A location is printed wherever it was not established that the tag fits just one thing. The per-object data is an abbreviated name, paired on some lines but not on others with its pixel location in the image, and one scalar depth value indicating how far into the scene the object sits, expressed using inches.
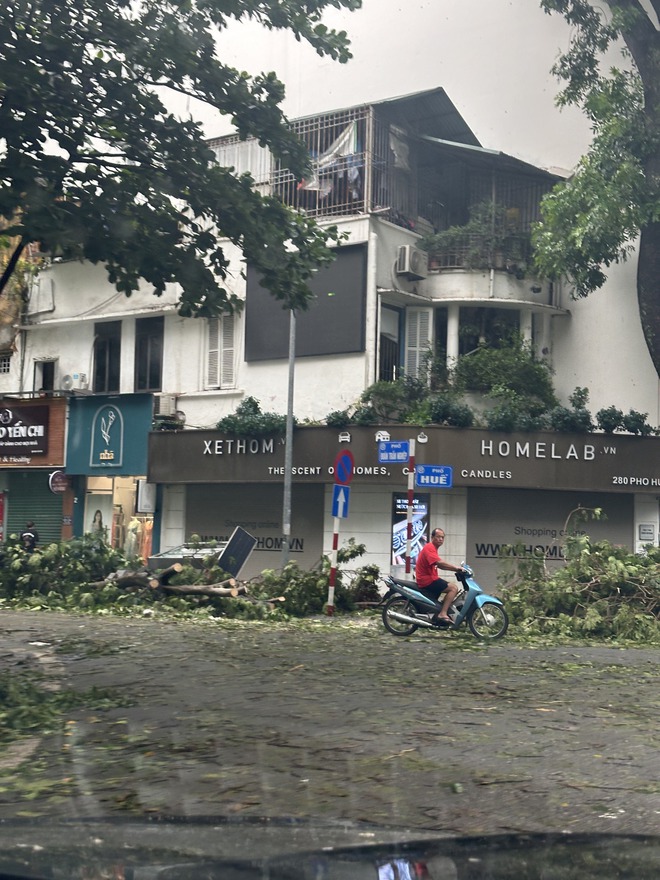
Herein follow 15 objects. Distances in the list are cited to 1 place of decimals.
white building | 1072.8
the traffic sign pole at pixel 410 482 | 713.0
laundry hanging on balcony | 1101.7
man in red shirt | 637.9
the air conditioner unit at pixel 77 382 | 1279.5
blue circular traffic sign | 746.2
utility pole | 1016.9
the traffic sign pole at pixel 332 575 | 734.5
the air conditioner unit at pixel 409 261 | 1084.5
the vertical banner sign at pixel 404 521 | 1072.2
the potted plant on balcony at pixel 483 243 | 1095.6
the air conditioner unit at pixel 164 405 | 1204.5
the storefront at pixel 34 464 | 1291.8
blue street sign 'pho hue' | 781.9
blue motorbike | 631.2
